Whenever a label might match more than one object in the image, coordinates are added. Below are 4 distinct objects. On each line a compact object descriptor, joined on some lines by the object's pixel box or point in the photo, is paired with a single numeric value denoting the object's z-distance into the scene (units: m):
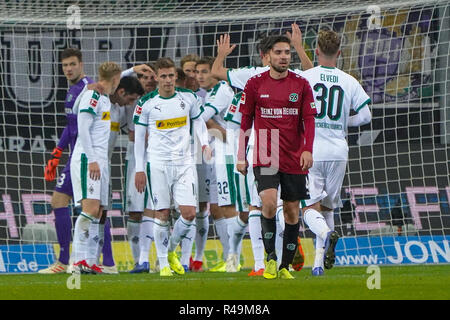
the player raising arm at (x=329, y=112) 16.83
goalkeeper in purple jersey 19.95
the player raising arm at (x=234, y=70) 17.39
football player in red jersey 15.36
